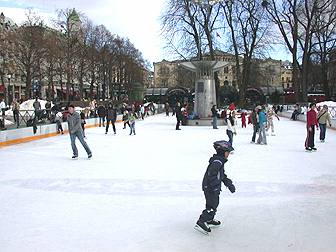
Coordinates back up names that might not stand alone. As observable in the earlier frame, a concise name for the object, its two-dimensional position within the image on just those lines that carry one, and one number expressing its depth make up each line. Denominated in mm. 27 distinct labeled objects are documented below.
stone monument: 28094
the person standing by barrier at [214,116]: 23506
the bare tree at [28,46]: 37062
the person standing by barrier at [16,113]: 17953
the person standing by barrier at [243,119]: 23750
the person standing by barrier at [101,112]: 26352
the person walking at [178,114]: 22750
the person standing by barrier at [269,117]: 18672
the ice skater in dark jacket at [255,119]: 15328
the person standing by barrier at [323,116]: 14805
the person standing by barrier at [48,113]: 21112
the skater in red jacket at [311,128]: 12633
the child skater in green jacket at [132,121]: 19609
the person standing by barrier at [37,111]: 19594
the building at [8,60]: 37406
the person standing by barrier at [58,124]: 20591
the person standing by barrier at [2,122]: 16391
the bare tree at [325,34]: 38219
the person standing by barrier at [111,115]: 20655
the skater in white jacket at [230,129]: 13094
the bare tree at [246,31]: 42500
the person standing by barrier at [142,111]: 37134
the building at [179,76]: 63744
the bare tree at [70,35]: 41188
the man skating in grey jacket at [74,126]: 11469
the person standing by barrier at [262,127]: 14602
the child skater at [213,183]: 4961
